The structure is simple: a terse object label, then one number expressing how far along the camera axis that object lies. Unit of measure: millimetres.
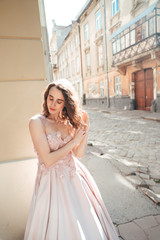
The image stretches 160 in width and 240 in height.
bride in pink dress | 1337
